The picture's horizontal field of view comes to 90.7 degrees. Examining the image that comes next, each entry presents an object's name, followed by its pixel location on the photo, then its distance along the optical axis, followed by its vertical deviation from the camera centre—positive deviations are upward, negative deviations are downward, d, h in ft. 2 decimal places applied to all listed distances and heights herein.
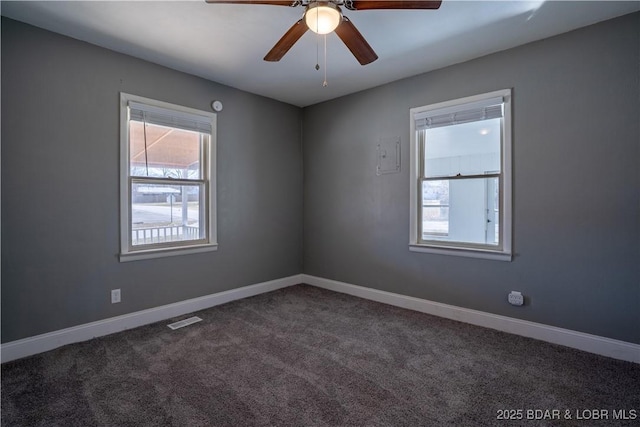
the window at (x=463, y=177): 9.86 +1.14
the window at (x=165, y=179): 10.00 +1.03
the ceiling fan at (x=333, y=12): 5.66 +3.71
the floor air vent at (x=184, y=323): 10.11 -3.74
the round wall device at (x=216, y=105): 12.05 +3.97
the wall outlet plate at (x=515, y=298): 9.41 -2.62
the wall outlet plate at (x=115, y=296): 9.64 -2.67
